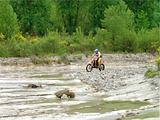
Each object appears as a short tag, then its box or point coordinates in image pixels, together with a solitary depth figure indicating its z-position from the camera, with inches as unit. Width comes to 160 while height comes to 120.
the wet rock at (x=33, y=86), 1191.5
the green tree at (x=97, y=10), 3545.8
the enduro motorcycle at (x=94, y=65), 1639.4
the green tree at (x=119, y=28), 2844.5
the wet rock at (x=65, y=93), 983.0
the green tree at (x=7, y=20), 2802.7
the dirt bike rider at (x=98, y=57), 1615.4
